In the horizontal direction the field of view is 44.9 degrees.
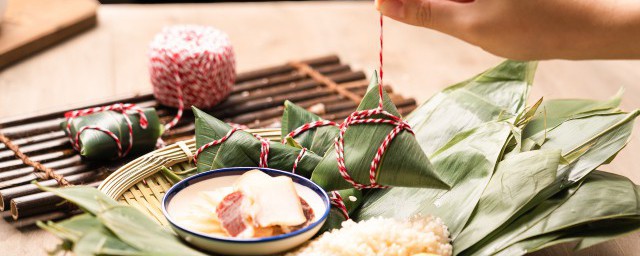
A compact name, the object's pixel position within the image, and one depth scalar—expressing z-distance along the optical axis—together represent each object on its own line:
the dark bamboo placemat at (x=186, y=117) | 1.24
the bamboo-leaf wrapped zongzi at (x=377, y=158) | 1.01
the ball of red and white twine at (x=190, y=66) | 1.56
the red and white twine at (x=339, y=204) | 1.09
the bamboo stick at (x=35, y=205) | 1.20
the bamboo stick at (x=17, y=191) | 1.23
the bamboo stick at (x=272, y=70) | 1.82
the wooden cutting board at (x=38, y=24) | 1.88
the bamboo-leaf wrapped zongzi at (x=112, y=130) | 1.36
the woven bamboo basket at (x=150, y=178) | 1.12
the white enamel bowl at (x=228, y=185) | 0.94
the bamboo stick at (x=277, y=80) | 1.77
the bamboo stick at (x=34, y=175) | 1.27
